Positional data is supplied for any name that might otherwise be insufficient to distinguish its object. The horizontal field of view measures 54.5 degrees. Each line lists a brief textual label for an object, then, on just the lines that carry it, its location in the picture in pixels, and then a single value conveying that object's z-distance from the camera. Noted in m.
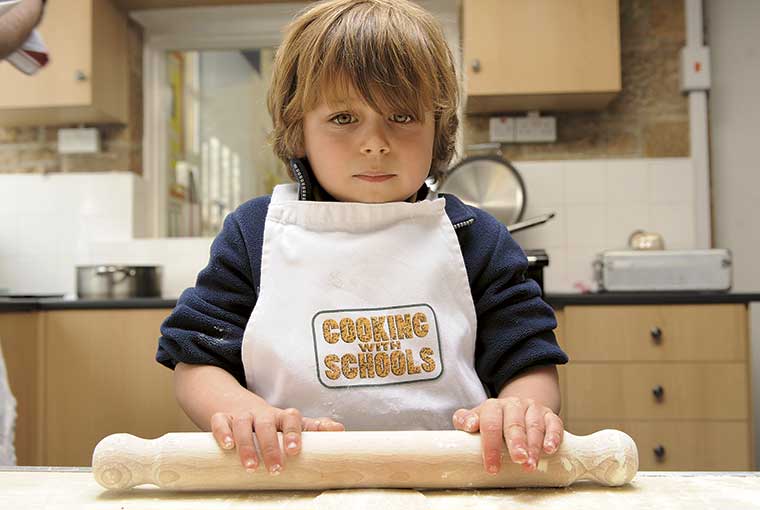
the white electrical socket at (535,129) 2.87
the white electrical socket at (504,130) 2.88
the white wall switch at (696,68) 2.81
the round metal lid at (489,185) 2.72
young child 0.76
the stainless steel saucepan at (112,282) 2.54
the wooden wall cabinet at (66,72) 2.71
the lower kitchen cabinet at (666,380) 2.21
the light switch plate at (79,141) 3.00
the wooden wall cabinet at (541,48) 2.58
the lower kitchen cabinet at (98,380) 2.43
